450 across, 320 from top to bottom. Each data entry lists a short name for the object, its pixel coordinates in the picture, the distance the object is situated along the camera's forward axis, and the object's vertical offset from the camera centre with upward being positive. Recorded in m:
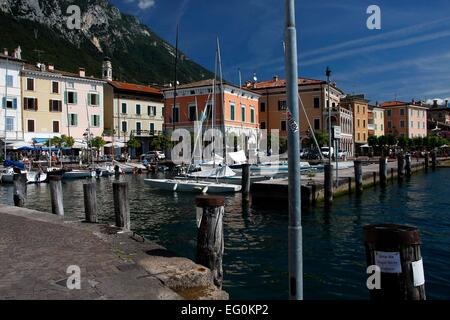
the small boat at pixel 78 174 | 40.28 -1.13
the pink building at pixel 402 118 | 99.00 +9.09
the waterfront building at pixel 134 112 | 65.38 +8.04
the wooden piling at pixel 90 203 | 11.95 -1.17
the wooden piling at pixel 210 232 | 7.56 -1.31
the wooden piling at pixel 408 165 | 41.09 -0.93
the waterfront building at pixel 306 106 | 66.31 +8.43
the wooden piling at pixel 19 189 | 16.91 -1.03
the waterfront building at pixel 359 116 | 78.06 +7.86
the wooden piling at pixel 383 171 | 32.62 -1.17
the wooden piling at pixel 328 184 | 21.82 -1.41
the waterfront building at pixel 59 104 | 54.56 +8.18
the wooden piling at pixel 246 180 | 25.03 -1.31
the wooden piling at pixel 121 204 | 11.34 -1.15
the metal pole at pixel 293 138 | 4.25 +0.21
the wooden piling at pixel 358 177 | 26.41 -1.31
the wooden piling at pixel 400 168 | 36.89 -1.10
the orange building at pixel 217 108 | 55.66 +7.21
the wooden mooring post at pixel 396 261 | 4.30 -1.09
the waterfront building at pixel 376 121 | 88.88 +8.01
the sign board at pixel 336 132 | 22.63 +1.36
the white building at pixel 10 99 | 51.59 +8.12
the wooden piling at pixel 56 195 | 14.29 -1.10
